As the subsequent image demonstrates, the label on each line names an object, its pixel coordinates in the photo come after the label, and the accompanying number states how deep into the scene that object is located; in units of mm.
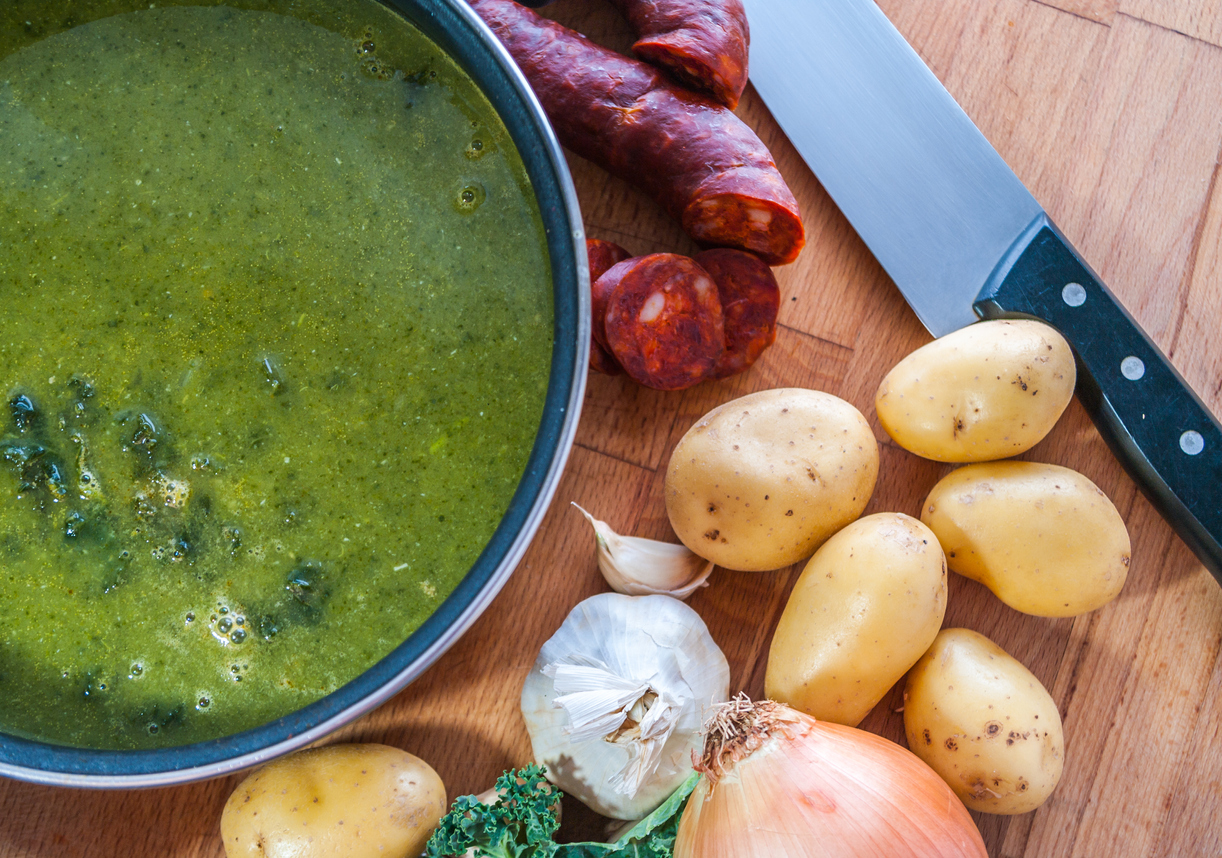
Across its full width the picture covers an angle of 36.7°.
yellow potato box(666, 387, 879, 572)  517
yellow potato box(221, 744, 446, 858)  512
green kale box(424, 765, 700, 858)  512
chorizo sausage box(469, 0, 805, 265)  519
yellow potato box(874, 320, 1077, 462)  518
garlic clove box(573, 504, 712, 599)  530
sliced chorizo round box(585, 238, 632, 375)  528
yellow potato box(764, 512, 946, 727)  511
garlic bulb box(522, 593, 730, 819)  520
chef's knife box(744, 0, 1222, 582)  534
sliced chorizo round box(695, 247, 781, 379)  530
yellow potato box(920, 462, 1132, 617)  521
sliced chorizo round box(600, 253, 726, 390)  521
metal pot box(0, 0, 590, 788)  486
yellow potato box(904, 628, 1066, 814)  517
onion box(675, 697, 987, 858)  505
